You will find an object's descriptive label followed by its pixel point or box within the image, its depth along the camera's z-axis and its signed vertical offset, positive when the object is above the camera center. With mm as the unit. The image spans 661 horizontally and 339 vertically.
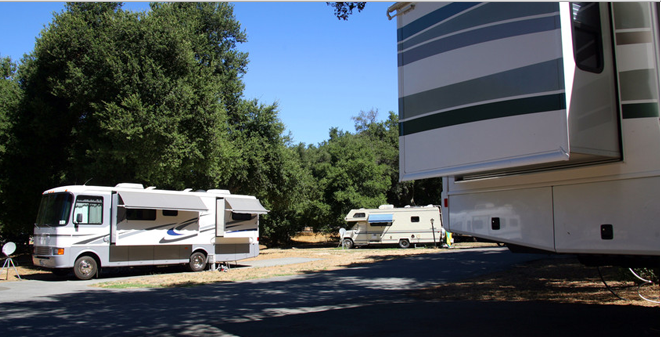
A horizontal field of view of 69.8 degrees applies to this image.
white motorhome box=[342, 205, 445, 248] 28562 -694
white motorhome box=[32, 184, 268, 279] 14211 -326
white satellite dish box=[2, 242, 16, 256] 13555 -819
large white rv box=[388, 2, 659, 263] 4098 +858
